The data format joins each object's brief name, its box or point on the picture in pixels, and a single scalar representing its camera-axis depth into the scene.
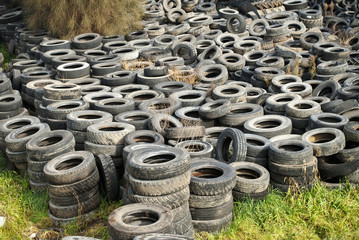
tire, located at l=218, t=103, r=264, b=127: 8.04
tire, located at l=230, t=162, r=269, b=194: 6.27
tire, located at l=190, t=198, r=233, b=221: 5.86
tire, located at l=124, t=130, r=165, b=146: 7.16
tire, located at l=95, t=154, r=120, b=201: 6.74
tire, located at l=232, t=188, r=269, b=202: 6.32
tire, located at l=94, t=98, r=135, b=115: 8.46
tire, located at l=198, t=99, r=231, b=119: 7.86
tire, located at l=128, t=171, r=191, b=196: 5.37
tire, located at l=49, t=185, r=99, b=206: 6.45
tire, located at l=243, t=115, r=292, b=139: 7.52
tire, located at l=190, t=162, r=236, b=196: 5.75
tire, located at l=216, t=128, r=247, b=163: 6.71
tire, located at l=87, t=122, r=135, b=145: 7.18
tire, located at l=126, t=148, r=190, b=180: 5.37
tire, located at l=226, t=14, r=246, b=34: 13.73
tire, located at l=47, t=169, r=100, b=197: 6.34
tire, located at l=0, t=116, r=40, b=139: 8.38
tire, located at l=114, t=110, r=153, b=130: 7.92
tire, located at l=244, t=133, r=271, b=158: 6.91
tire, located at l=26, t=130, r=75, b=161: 6.96
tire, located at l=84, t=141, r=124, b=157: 7.17
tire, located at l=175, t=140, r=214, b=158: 6.74
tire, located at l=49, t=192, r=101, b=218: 6.45
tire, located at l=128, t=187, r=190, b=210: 5.36
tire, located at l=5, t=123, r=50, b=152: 7.53
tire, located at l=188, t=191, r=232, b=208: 5.81
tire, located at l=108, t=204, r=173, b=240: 4.71
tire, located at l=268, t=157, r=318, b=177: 6.48
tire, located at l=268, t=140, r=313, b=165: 6.49
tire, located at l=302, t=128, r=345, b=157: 6.75
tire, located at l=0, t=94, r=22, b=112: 9.24
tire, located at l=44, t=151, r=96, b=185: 6.31
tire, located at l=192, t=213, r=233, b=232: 5.88
